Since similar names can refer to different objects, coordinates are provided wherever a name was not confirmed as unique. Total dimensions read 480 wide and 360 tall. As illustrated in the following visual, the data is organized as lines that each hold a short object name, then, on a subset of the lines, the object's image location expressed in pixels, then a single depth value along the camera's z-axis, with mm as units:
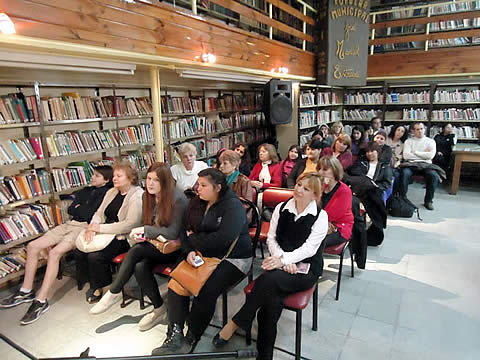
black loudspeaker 5598
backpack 4922
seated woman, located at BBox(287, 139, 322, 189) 4148
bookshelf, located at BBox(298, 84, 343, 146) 6871
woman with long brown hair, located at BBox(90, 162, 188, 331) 2555
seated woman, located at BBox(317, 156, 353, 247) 2836
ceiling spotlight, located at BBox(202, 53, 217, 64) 3992
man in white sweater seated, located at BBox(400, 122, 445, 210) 5324
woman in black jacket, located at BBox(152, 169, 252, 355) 2217
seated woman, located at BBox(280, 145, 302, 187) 4395
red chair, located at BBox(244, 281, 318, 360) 2057
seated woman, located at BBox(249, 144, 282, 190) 4301
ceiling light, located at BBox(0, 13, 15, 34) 2156
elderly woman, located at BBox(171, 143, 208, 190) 3658
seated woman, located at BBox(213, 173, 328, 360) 2078
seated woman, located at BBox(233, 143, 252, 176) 4629
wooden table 5738
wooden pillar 3850
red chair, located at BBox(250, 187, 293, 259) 3193
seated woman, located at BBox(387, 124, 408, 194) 5912
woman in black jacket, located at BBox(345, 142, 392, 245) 3715
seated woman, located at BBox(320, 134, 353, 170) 4543
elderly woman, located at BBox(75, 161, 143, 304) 2816
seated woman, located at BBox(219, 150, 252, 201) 3205
